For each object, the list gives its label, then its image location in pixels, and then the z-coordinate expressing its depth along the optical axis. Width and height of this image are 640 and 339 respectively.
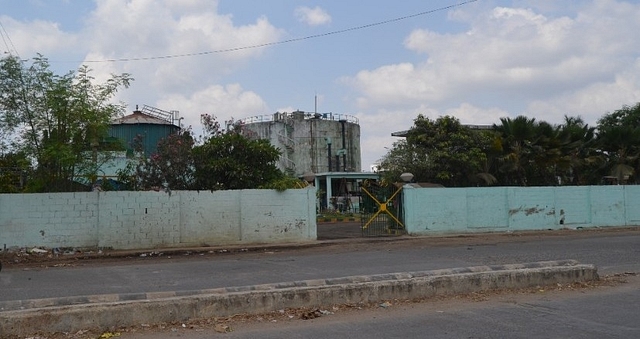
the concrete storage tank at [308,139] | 56.09
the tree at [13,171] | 20.23
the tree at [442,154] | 28.00
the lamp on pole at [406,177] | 23.72
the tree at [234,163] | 21.92
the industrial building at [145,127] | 37.91
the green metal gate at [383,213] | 23.94
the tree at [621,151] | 31.69
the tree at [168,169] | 21.84
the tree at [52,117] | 19.23
